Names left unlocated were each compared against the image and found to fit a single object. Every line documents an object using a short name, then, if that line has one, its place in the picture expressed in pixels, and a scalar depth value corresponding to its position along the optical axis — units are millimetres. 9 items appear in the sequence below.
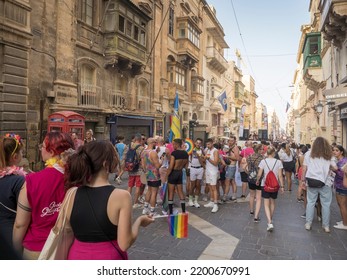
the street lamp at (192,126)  28109
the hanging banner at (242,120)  30366
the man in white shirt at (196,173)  7867
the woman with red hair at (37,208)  2336
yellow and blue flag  10695
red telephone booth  11555
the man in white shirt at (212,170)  7254
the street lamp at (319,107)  19234
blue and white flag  24344
